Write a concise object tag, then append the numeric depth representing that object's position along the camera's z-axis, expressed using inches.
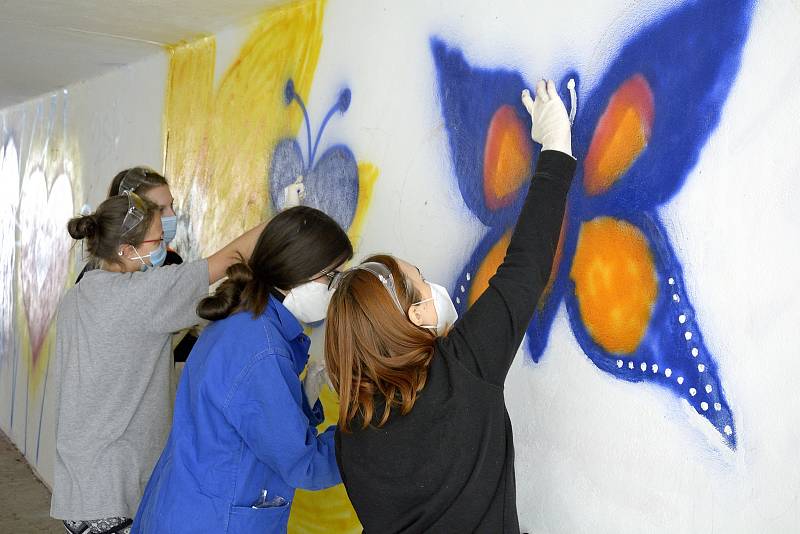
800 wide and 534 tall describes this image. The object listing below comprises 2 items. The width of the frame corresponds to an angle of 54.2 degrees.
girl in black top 57.2
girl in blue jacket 69.5
